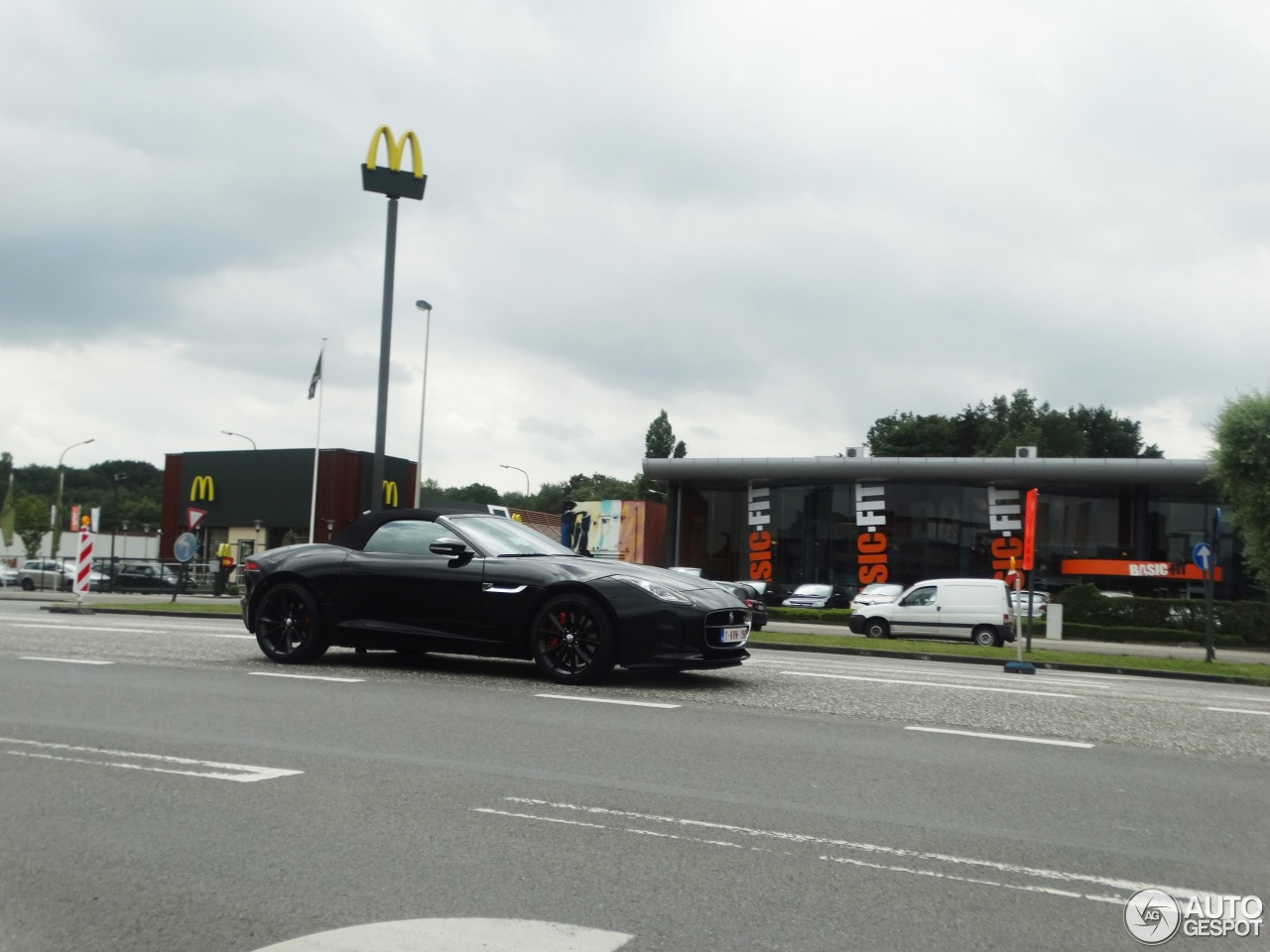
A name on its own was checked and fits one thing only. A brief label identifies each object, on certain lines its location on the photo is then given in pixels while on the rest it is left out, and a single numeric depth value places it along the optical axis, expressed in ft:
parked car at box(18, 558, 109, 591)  168.14
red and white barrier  84.23
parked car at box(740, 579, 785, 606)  170.79
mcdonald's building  174.40
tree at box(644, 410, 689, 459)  389.80
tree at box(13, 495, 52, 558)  262.47
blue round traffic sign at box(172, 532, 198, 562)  104.88
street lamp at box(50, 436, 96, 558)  242.45
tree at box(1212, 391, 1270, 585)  97.19
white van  100.53
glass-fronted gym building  171.42
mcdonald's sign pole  71.41
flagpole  155.63
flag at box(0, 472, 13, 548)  252.42
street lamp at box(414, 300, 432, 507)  152.36
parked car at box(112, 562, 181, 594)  147.84
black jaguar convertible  32.94
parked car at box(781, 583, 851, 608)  162.09
